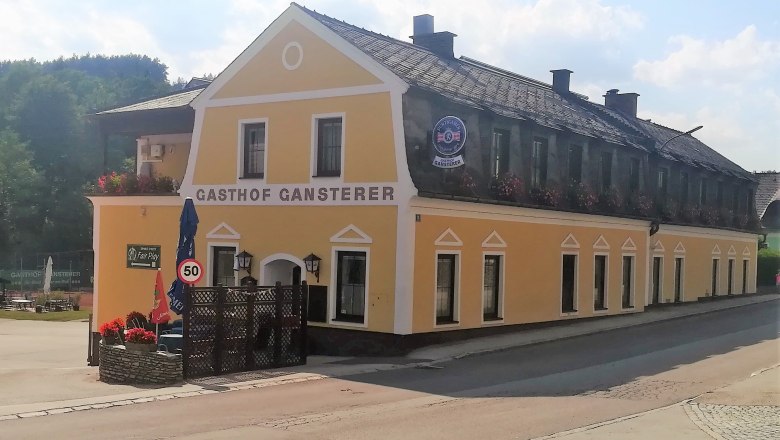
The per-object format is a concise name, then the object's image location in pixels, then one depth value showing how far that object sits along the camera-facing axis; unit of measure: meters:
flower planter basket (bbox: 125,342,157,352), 15.85
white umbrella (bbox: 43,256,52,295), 45.66
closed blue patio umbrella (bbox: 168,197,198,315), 18.20
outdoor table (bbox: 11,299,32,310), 47.40
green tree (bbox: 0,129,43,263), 66.50
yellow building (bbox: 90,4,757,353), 20.73
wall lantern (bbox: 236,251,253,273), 22.98
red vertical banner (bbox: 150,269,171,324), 18.62
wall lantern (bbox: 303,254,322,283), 21.44
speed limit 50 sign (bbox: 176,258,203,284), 16.86
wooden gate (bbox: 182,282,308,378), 16.42
